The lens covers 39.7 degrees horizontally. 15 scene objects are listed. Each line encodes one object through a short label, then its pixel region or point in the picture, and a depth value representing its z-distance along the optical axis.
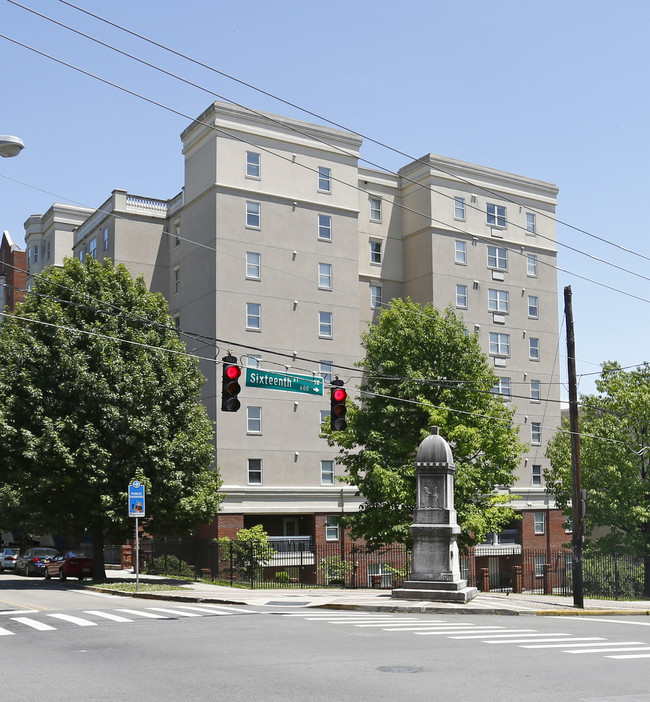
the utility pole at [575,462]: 27.84
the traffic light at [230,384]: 20.23
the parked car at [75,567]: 39.31
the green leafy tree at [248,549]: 40.38
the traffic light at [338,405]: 22.06
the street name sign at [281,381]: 23.12
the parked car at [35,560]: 45.75
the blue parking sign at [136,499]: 29.77
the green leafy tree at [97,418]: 33.84
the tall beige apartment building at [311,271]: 49.16
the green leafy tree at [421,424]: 36.22
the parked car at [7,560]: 51.50
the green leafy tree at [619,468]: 42.69
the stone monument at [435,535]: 25.47
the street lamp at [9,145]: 16.55
